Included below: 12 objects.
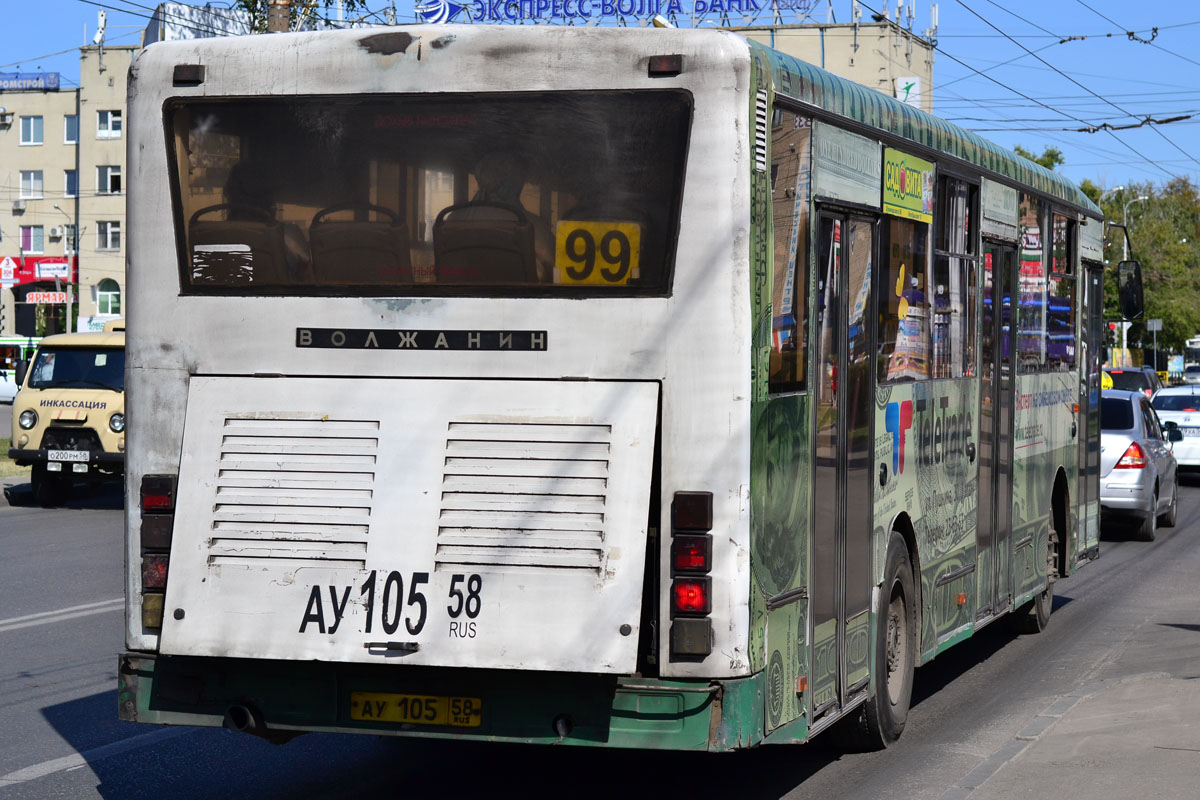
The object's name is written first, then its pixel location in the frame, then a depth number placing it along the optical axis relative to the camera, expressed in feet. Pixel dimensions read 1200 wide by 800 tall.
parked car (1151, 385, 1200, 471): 90.38
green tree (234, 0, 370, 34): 66.85
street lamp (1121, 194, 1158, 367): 193.53
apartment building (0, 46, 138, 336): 252.83
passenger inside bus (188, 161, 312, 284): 20.76
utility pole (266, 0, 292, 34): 59.88
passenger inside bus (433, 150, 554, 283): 19.95
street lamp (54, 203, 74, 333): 255.86
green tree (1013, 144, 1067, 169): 205.36
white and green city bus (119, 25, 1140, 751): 19.06
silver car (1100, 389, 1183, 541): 62.75
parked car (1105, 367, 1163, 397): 127.13
